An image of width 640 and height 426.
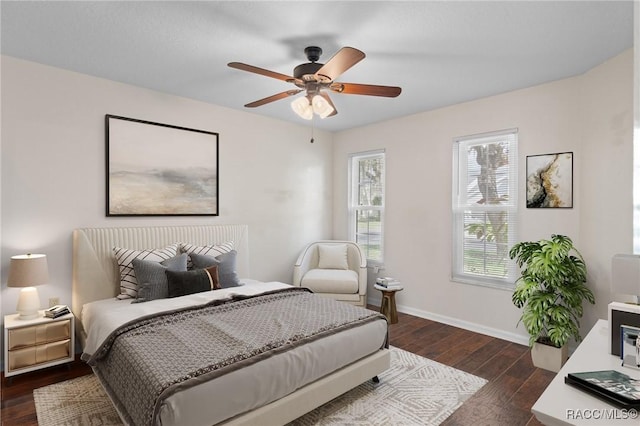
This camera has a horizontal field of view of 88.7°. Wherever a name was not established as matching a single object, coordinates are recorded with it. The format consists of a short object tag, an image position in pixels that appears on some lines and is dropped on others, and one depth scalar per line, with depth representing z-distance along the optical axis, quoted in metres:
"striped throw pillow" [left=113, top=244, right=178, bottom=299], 3.12
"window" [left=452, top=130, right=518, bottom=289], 3.68
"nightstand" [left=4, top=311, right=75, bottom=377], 2.58
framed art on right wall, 3.21
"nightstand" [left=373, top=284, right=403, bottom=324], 4.14
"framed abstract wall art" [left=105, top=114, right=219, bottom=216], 3.39
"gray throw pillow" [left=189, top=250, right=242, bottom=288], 3.39
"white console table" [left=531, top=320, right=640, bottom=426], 1.11
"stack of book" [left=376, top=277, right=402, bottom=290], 4.21
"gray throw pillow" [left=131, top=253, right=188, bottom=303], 2.96
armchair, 4.21
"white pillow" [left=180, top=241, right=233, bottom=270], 3.56
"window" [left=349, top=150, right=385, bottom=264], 4.96
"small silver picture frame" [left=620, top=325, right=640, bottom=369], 1.46
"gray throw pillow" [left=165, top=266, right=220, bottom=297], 3.02
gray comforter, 1.72
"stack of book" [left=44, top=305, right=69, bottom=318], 2.77
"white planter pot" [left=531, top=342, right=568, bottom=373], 2.87
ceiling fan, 2.38
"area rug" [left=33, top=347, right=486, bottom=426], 2.23
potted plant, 2.84
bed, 1.71
